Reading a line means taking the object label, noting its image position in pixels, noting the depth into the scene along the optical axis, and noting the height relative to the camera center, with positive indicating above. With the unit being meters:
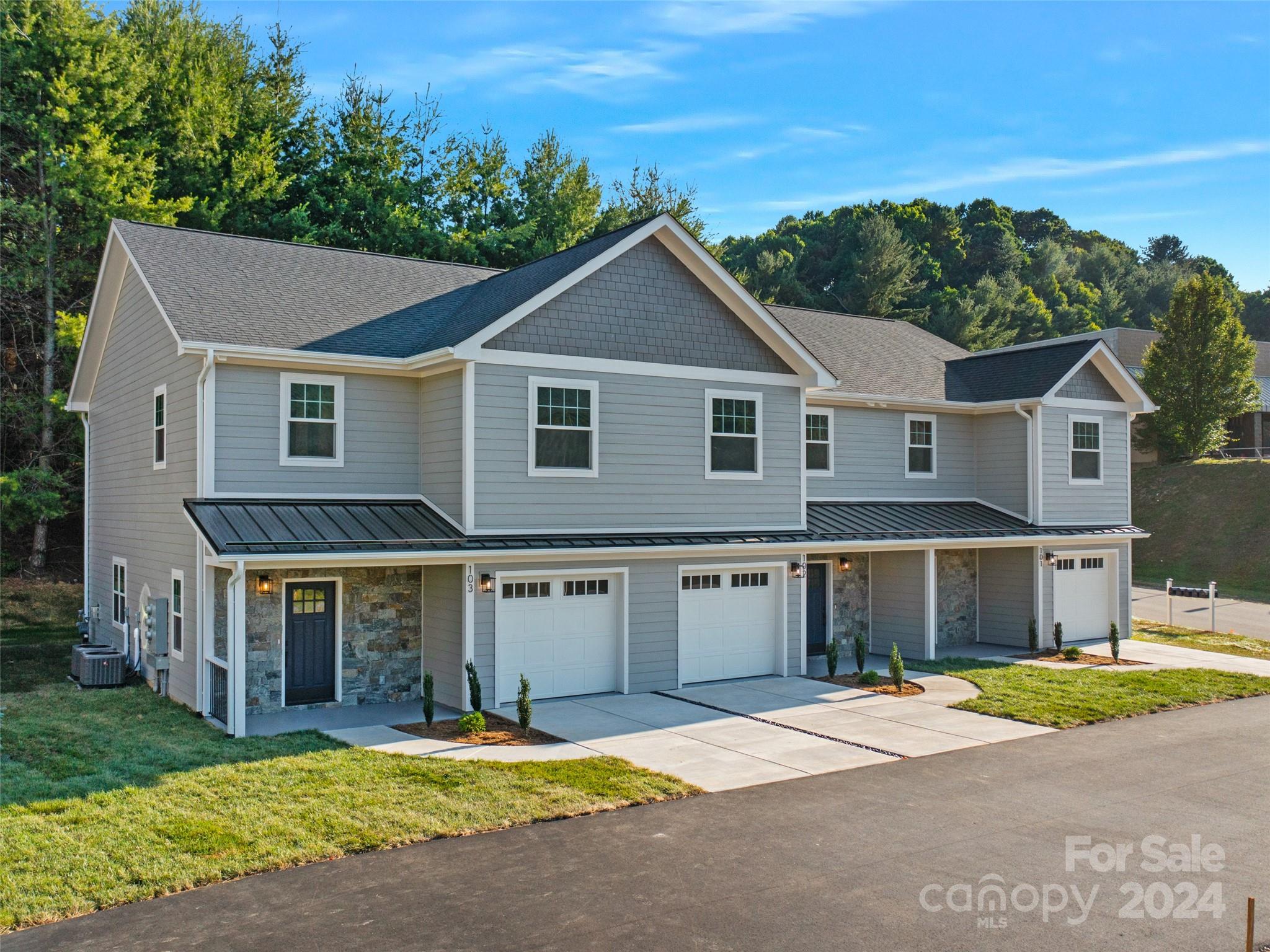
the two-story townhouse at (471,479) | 14.60 +0.14
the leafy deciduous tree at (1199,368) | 39.03 +4.67
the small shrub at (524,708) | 13.27 -2.91
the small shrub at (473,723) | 13.09 -3.07
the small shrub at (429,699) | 13.46 -2.83
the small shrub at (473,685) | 13.99 -2.74
